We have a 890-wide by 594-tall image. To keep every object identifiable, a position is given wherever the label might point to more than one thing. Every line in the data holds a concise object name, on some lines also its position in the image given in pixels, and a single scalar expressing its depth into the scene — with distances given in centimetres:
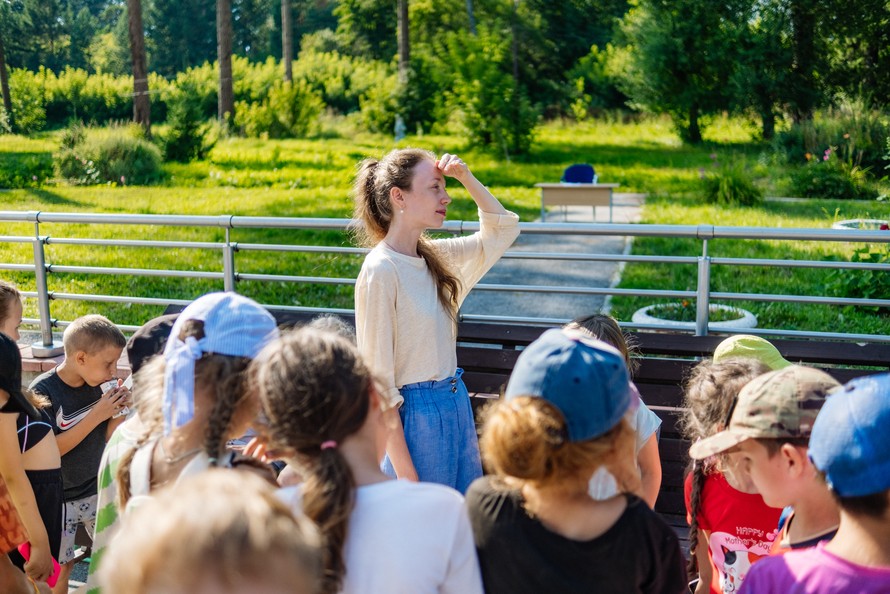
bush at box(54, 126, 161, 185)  2244
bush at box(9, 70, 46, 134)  3494
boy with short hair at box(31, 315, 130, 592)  395
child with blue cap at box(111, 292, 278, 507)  221
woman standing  329
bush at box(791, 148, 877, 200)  1856
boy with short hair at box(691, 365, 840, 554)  220
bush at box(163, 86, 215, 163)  2647
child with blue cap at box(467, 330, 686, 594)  197
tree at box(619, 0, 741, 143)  3152
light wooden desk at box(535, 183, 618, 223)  1602
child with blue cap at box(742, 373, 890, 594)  187
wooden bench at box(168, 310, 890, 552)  450
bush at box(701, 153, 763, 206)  1688
